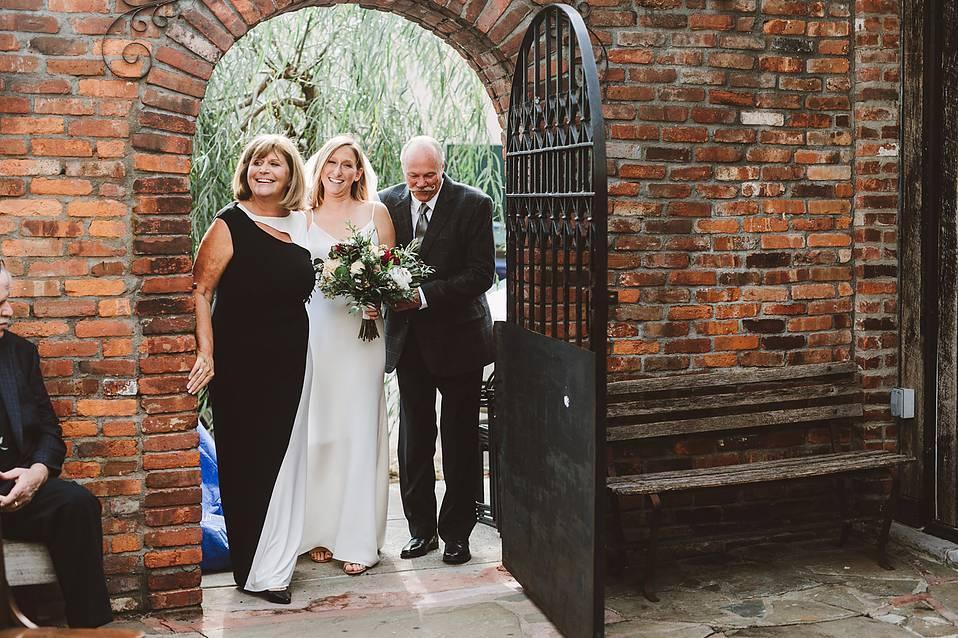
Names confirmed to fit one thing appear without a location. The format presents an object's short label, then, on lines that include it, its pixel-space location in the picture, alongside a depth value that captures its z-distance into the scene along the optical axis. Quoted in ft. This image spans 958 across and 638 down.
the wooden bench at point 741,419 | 15.78
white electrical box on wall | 17.97
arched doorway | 14.07
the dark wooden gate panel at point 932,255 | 17.49
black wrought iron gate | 12.60
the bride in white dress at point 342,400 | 16.71
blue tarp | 16.90
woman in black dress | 15.31
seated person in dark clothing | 12.68
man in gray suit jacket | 16.87
